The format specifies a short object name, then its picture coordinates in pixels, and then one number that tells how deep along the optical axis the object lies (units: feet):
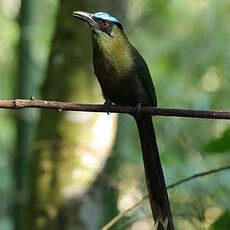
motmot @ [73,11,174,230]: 18.54
